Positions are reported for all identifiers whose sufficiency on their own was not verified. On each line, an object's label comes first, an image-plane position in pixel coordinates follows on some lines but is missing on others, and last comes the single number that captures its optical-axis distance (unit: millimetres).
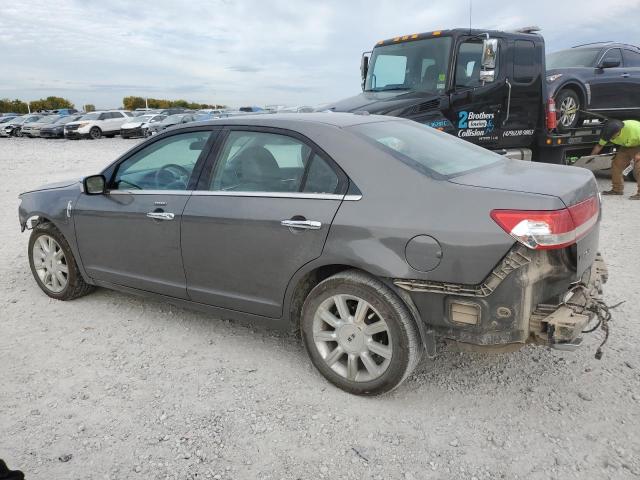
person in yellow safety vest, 8664
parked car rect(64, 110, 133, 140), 29375
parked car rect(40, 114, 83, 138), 31641
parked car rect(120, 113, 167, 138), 28844
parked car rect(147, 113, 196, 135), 27844
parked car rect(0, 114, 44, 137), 36938
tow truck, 7387
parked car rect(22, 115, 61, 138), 33944
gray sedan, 2557
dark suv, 9203
